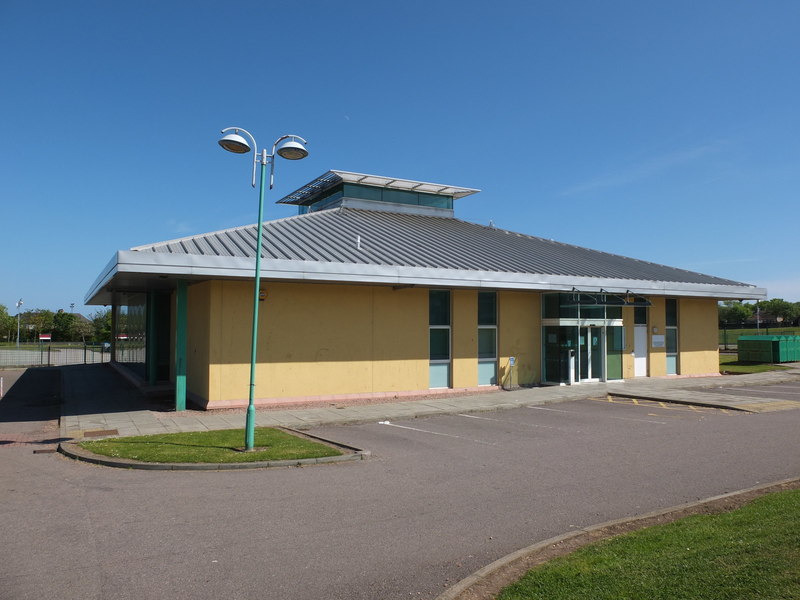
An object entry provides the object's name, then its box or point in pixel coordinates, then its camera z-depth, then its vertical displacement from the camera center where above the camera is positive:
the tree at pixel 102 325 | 67.50 +0.86
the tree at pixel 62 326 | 82.19 +0.83
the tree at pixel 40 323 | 83.00 +1.26
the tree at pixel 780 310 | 96.69 +3.89
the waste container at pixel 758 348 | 33.91 -0.87
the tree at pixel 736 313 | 98.69 +3.41
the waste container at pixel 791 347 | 34.18 -0.81
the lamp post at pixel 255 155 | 10.63 +3.32
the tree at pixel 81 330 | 77.38 +0.26
